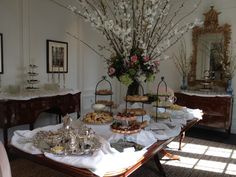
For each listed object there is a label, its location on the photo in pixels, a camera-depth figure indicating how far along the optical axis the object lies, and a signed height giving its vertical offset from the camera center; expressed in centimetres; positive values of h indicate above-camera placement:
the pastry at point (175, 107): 286 -35
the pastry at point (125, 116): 173 -28
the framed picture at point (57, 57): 452 +40
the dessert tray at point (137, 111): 212 -30
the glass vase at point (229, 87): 478 -16
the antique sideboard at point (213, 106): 462 -55
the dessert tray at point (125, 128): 160 -34
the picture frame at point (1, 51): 372 +39
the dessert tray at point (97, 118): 209 -36
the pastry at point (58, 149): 148 -45
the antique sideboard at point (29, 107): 327 -47
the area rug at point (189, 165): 306 -120
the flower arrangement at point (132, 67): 214 +10
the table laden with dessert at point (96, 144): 135 -45
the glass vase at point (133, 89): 235 -11
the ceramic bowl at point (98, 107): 236 -29
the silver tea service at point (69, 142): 149 -43
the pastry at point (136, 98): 220 -19
